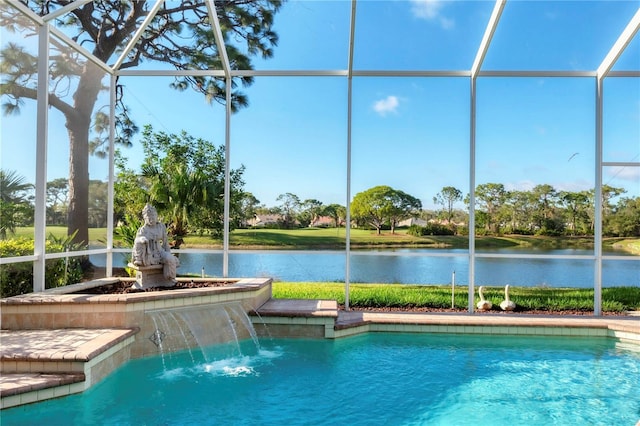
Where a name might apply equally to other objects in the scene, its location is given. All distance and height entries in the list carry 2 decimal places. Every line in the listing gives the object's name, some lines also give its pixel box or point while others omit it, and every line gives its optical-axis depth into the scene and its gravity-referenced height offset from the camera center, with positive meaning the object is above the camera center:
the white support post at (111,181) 6.91 +0.65
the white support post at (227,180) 6.86 +0.69
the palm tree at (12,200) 4.85 +0.21
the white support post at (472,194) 6.58 +0.49
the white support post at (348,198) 6.68 +0.39
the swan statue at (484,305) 6.79 -1.38
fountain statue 5.39 -0.53
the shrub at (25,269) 4.99 -0.70
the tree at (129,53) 6.12 +3.06
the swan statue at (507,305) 6.73 -1.37
